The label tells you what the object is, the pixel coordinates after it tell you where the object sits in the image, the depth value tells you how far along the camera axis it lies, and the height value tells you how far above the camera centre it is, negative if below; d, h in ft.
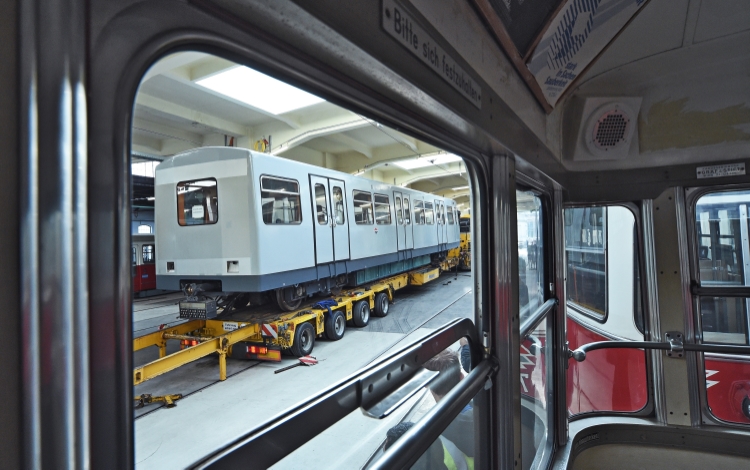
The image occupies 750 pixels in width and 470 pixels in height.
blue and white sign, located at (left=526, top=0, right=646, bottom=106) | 4.57 +2.48
